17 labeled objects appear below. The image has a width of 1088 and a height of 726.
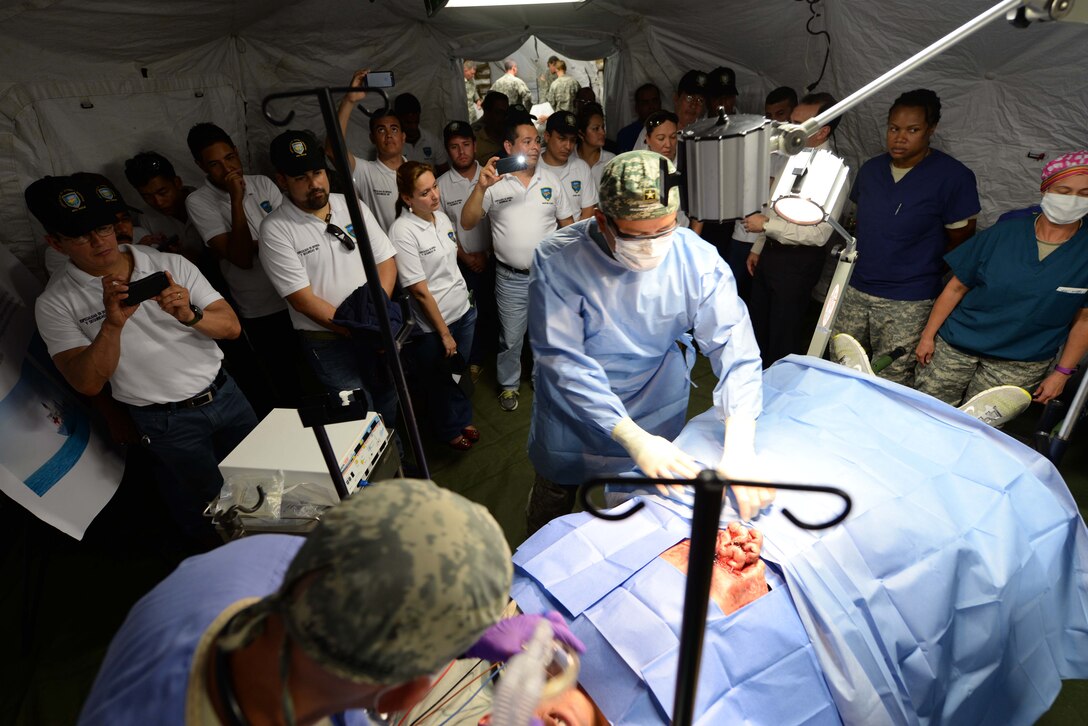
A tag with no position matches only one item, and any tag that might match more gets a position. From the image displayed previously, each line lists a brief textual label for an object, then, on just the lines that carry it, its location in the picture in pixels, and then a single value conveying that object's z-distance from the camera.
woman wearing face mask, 2.67
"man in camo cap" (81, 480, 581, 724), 0.73
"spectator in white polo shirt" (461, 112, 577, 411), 3.99
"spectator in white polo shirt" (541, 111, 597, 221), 4.32
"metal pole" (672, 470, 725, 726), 0.67
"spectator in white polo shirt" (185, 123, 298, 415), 3.47
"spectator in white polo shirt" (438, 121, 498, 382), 4.14
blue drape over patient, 1.47
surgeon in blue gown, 1.93
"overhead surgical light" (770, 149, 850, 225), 1.73
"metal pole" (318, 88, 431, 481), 1.21
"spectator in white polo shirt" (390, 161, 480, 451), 3.36
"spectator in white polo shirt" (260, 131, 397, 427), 2.84
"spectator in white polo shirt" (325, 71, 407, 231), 4.13
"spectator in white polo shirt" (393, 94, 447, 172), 5.08
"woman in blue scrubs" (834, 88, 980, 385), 3.23
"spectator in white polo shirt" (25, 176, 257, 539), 2.22
